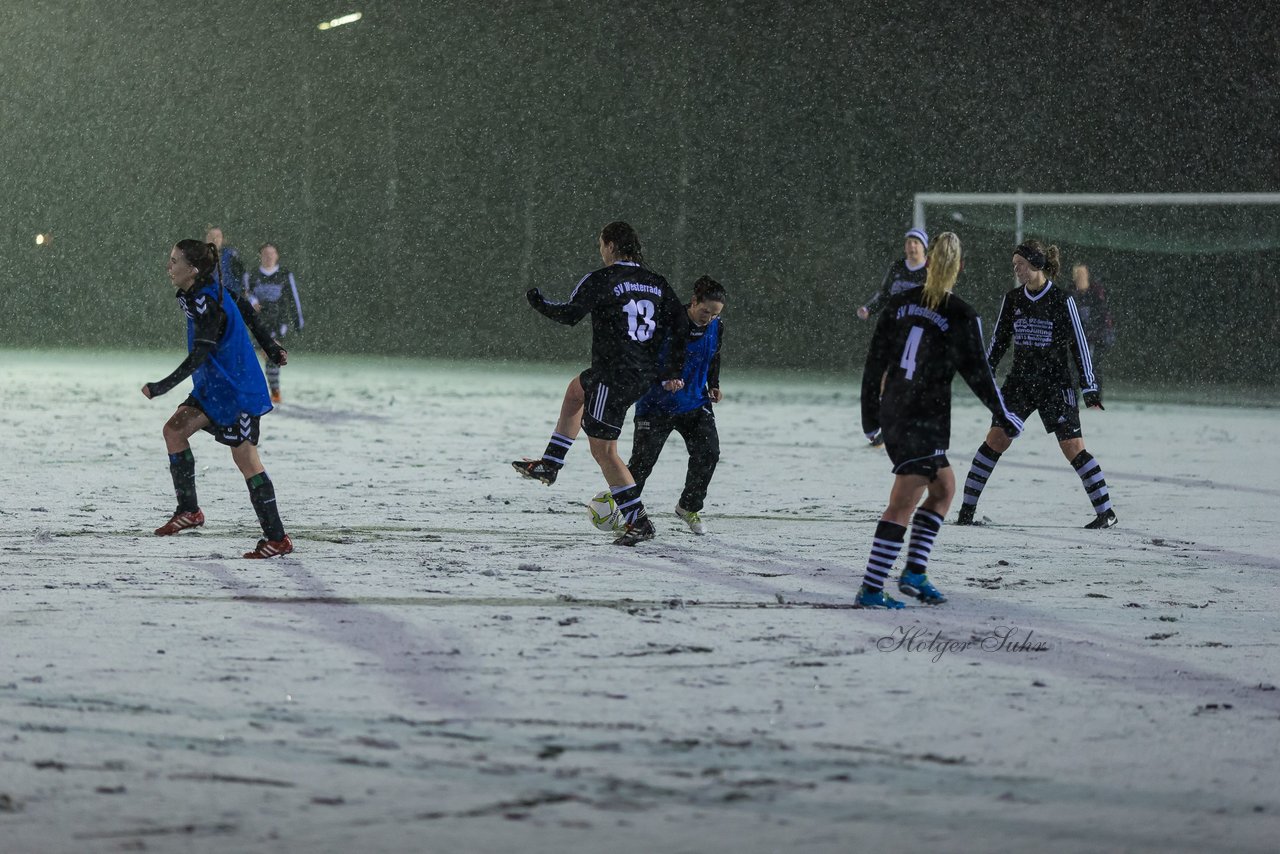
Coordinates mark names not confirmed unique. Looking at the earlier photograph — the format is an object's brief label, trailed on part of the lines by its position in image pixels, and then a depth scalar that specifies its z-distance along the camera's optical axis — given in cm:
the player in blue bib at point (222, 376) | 1573
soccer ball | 1725
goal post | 4712
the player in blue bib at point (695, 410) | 1778
